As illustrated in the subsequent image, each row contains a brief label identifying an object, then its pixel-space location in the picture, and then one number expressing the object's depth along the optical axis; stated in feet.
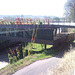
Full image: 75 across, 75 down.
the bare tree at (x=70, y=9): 150.61
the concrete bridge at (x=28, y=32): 61.82
